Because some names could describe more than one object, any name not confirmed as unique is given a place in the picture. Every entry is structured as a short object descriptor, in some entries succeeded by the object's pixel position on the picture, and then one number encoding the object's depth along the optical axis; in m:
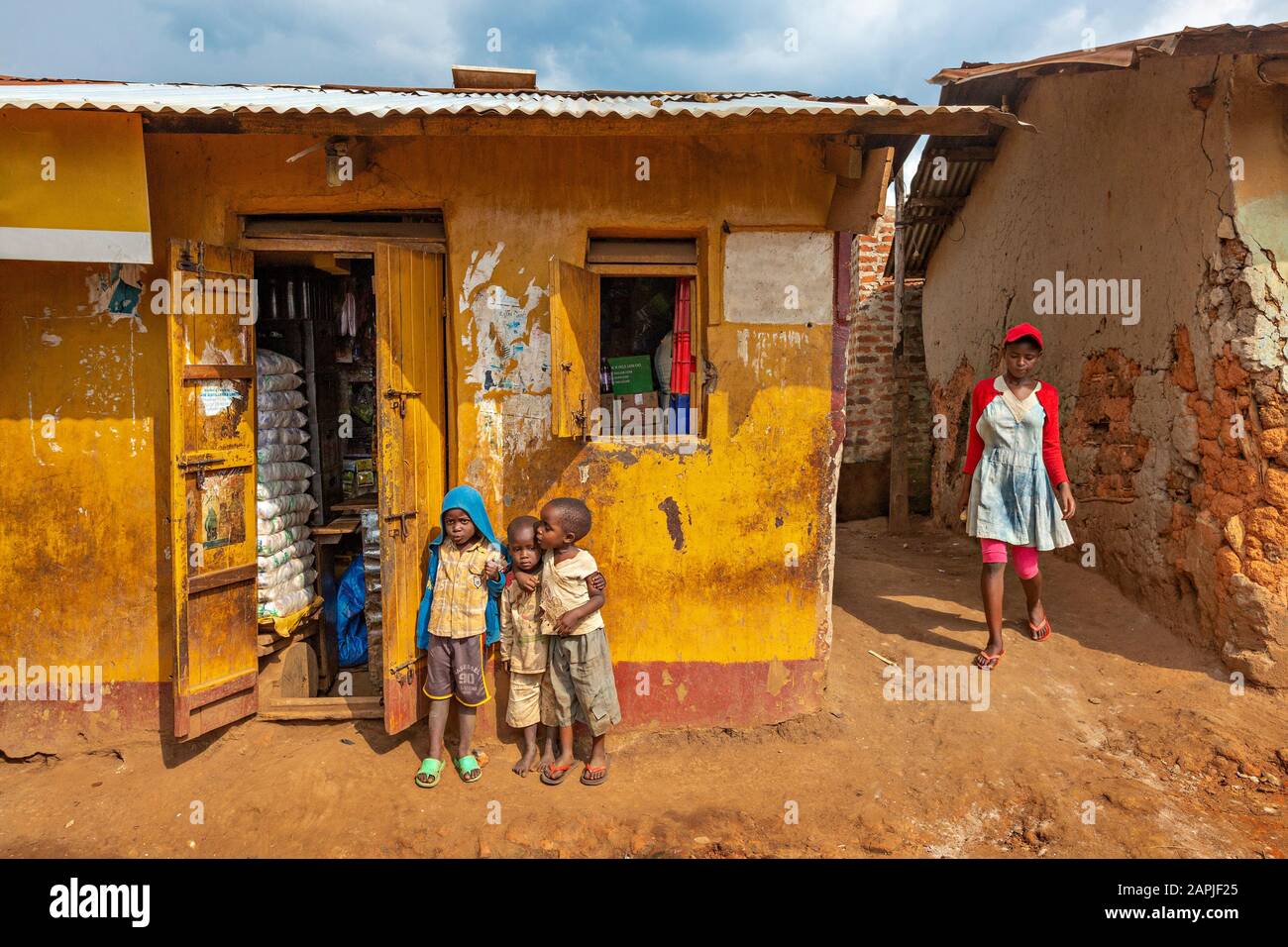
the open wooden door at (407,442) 3.78
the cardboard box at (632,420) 4.37
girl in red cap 4.47
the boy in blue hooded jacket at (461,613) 3.80
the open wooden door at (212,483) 3.77
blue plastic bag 5.02
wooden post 8.80
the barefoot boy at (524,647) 3.84
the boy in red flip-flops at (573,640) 3.74
